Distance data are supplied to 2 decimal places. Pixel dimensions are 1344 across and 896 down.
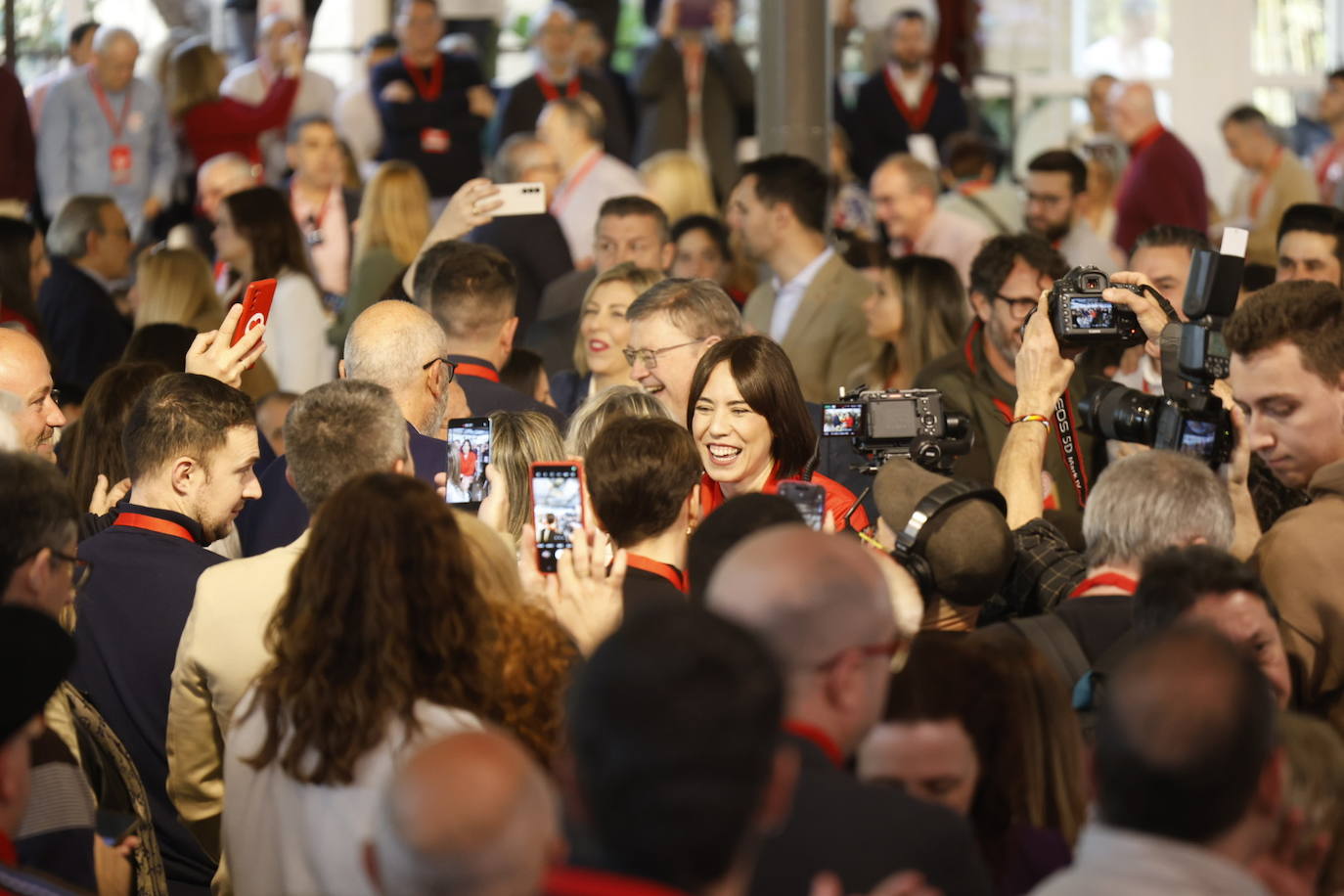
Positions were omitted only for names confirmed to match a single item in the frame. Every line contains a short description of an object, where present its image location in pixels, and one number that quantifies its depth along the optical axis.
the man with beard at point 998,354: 11.65
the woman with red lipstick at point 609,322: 12.19
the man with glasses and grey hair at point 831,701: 4.62
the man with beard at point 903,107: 23.00
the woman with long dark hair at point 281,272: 14.20
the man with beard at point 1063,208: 17.30
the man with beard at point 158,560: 7.75
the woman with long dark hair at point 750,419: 9.12
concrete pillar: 16.67
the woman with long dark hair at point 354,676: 5.62
